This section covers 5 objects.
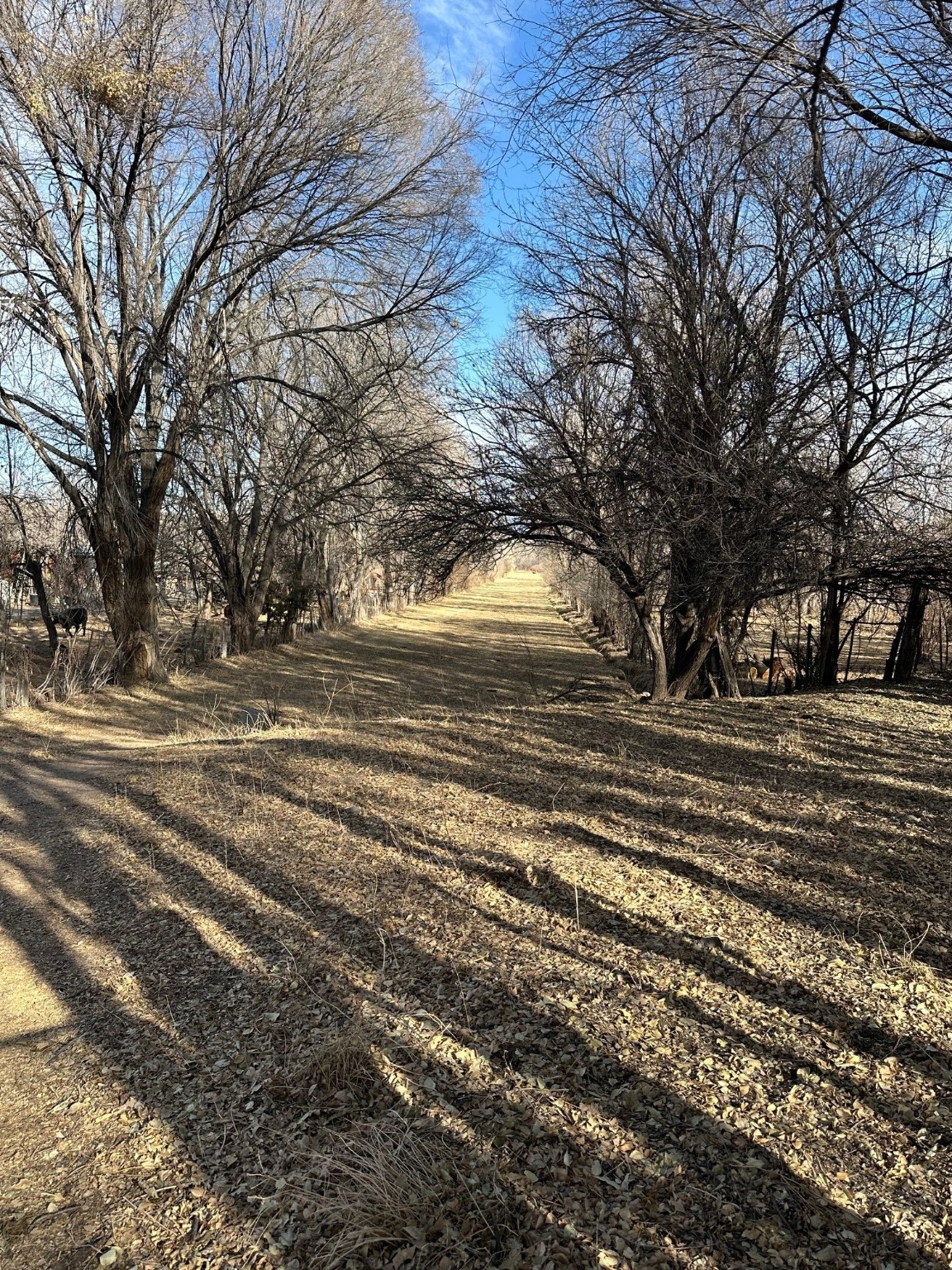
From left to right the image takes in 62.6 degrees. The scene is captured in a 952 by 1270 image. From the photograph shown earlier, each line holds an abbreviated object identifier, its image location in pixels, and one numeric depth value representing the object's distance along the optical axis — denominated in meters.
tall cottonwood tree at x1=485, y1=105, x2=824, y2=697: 7.08
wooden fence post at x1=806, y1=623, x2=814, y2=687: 12.13
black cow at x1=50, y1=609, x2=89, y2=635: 19.55
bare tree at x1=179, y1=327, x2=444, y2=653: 13.88
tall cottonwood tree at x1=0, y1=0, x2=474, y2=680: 9.84
